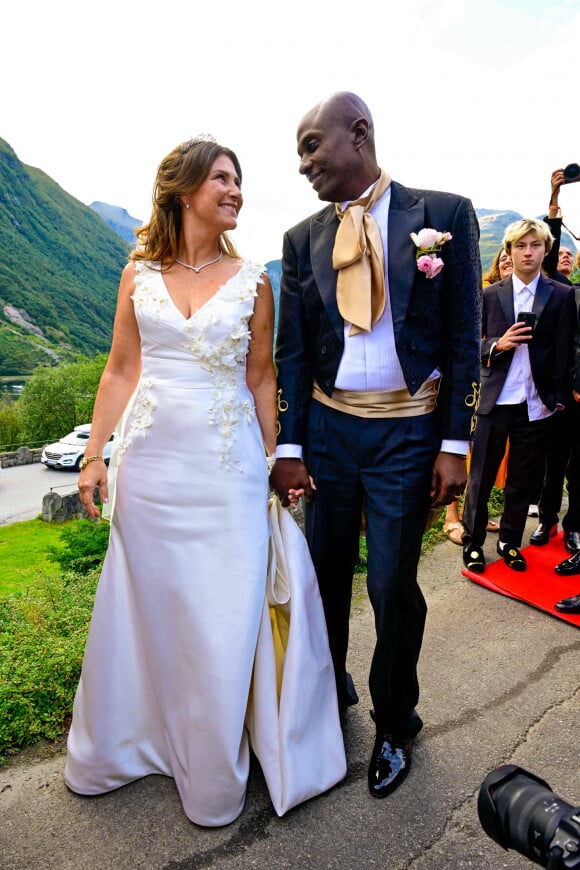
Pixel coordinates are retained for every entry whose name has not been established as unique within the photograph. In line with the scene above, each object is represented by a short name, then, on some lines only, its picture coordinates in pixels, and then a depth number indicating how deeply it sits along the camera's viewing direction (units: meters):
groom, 2.28
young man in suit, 4.61
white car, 26.45
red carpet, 4.11
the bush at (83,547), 4.69
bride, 2.31
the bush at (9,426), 33.50
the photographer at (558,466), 5.02
